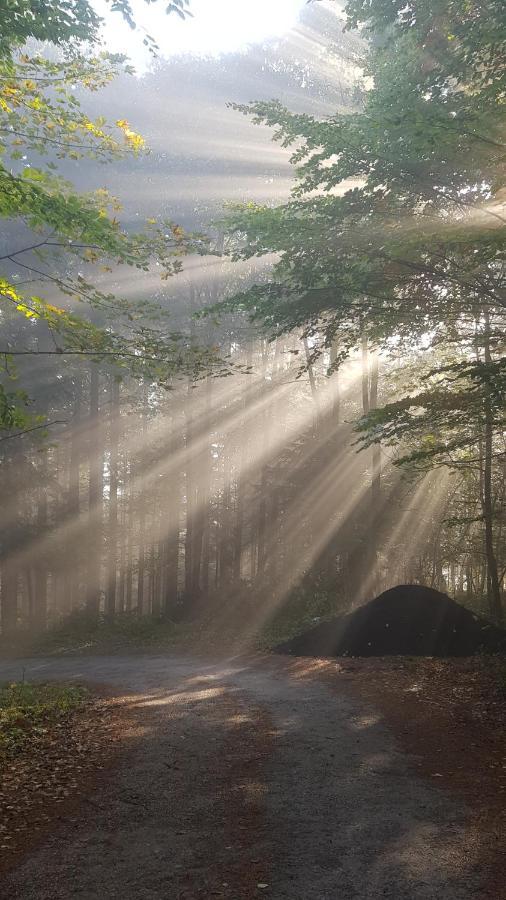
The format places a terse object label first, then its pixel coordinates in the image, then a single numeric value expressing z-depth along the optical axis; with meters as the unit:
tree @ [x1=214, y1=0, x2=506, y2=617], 8.89
